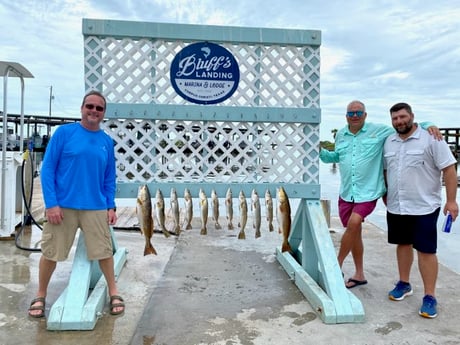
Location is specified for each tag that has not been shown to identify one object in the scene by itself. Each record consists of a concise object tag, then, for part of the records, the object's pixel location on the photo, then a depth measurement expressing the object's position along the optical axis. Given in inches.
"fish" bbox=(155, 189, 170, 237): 142.6
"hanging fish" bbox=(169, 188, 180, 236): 147.2
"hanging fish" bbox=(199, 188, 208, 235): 149.0
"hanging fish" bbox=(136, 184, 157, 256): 136.8
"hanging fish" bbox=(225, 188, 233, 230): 150.8
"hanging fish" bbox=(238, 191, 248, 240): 153.1
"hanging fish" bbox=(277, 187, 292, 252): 150.8
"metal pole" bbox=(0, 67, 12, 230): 215.2
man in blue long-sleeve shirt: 125.0
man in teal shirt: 150.6
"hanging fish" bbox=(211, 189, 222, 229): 154.6
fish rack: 157.4
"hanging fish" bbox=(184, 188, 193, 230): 149.6
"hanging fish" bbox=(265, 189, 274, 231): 152.3
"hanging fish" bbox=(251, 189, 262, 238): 152.6
